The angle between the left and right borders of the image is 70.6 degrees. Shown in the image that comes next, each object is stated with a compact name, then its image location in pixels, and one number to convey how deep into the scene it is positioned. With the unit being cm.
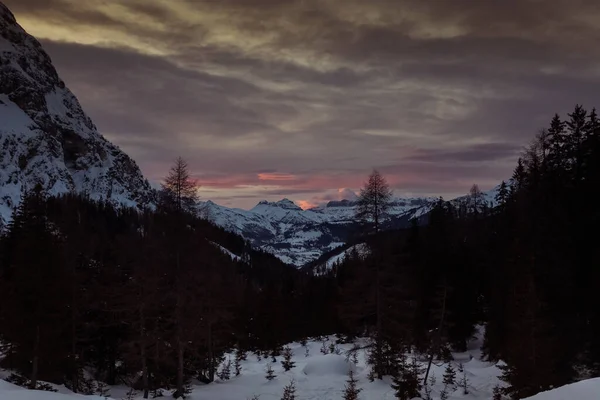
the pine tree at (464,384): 2411
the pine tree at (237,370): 3069
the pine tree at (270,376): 2765
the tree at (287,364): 3114
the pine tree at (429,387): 2224
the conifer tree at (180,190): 2179
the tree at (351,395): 1736
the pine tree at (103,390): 2365
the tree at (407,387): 1986
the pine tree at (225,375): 2918
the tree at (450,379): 2432
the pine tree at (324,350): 4024
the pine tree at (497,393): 1997
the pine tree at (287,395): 1882
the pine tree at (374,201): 2697
